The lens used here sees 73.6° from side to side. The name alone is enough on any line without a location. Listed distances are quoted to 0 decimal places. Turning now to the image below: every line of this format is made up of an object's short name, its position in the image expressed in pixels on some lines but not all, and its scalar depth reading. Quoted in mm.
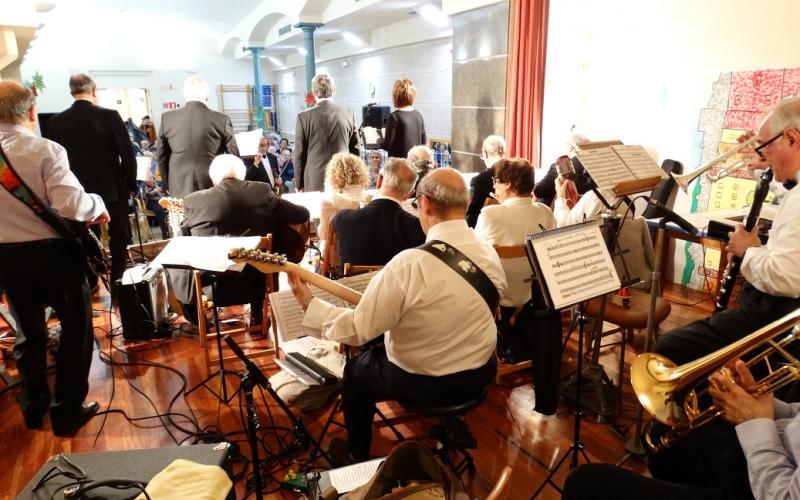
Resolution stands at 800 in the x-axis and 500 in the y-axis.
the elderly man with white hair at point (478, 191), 3734
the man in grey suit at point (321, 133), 4438
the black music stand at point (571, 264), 1677
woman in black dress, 4762
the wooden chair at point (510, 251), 2516
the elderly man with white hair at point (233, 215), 2953
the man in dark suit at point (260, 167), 5109
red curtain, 4938
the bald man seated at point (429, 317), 1720
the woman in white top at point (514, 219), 2758
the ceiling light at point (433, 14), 7613
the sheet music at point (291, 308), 2039
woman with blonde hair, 3320
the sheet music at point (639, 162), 2223
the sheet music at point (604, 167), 2084
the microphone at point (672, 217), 1972
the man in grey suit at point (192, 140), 3920
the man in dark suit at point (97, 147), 3574
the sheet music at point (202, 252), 2232
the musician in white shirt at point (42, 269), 2211
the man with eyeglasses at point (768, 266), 1846
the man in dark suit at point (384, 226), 2570
